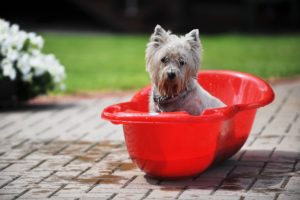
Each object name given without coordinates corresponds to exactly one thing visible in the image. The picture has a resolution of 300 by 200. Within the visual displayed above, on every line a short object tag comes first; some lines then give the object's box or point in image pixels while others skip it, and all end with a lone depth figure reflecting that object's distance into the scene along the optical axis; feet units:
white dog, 21.69
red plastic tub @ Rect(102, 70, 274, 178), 20.60
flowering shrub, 33.77
